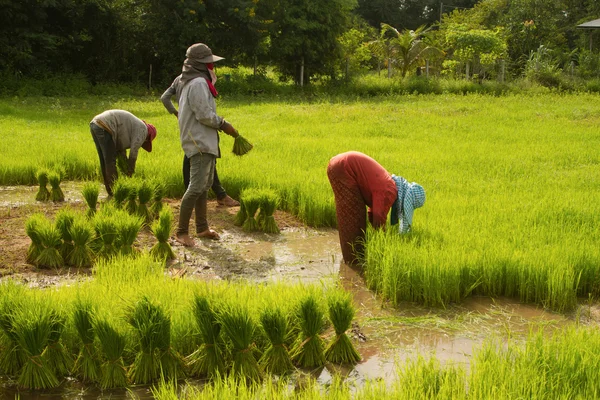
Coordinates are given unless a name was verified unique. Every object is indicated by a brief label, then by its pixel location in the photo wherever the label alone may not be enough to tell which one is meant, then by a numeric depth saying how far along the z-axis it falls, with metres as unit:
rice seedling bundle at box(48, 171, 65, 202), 6.96
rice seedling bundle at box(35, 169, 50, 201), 7.01
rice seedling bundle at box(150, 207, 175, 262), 5.21
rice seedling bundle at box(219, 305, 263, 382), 3.40
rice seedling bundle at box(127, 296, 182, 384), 3.35
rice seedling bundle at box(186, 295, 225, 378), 3.47
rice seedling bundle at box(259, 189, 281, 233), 6.14
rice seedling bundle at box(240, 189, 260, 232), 6.13
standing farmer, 5.39
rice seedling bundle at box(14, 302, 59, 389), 3.31
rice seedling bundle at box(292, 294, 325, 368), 3.57
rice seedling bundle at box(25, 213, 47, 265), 5.01
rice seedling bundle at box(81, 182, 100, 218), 6.14
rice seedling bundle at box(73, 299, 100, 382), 3.40
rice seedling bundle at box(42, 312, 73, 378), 3.41
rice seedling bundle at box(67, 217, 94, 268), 5.04
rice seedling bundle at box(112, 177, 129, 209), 6.11
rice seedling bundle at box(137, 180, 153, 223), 6.15
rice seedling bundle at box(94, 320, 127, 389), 3.31
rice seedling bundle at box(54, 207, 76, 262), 5.11
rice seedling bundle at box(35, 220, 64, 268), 4.99
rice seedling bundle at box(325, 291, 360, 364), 3.58
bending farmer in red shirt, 4.70
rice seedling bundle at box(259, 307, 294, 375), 3.50
